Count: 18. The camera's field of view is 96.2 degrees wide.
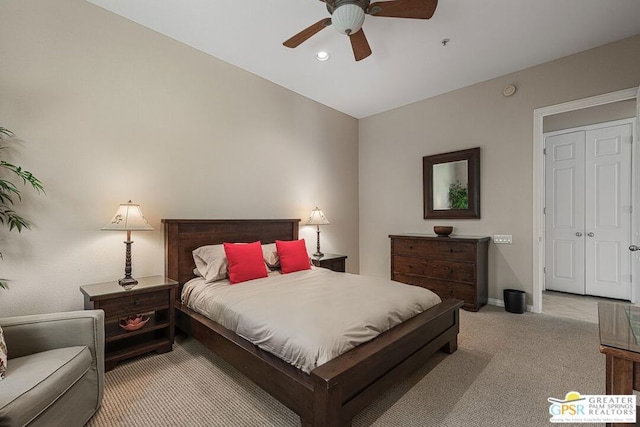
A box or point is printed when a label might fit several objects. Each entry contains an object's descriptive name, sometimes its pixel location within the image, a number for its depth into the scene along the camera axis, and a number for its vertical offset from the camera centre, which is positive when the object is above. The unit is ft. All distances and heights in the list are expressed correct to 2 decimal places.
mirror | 12.96 +1.37
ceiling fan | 6.63 +4.82
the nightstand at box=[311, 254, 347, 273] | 12.81 -2.23
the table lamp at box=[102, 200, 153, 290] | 7.72 -0.29
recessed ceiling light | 10.48 +5.85
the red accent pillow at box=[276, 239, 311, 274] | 10.43 -1.60
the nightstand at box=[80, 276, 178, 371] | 7.17 -2.56
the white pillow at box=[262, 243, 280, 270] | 10.59 -1.59
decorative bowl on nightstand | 7.52 -2.90
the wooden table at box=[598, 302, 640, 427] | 3.55 -1.80
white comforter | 5.33 -2.20
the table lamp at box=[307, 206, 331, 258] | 13.29 -0.26
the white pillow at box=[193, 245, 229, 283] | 8.96 -1.56
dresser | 11.66 -2.27
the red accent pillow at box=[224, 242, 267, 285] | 8.85 -1.56
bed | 4.68 -2.92
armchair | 4.10 -2.57
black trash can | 11.29 -3.48
